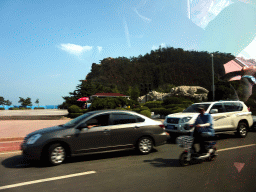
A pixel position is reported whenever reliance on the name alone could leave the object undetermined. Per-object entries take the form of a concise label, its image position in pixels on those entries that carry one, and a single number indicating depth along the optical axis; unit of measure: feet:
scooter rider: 18.06
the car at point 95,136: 19.26
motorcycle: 17.26
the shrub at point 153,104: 100.90
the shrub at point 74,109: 85.18
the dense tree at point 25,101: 325.95
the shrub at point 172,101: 91.45
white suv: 29.94
